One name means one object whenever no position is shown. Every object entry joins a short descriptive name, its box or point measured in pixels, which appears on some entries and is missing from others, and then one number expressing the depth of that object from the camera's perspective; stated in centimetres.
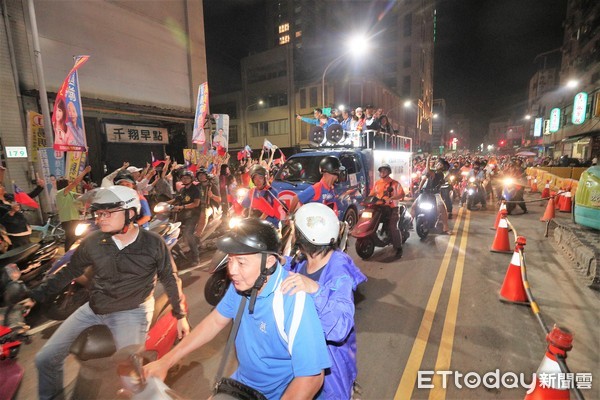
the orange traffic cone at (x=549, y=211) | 1005
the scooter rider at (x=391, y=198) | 686
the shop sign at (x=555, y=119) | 3725
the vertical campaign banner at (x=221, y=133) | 1550
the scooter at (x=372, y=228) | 657
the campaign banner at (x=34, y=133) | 1100
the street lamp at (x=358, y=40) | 1520
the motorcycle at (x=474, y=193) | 1315
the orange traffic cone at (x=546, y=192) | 1503
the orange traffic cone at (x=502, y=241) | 733
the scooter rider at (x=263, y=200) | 588
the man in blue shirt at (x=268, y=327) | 154
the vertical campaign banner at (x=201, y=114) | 1400
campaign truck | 809
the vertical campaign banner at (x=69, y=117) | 905
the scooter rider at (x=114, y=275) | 259
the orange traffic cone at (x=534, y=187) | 1944
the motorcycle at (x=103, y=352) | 234
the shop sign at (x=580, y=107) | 2706
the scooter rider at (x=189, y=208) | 698
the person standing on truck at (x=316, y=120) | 1164
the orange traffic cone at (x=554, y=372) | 226
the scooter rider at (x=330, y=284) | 189
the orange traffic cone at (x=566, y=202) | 1182
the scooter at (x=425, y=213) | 862
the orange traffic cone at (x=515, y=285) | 482
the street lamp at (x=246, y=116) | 4680
